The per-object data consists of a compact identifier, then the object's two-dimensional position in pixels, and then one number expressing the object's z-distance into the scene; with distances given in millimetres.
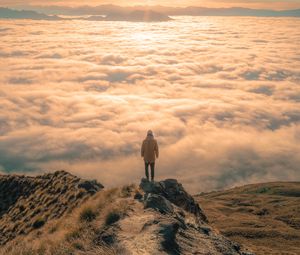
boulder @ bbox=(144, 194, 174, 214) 11204
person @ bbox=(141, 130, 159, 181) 14314
